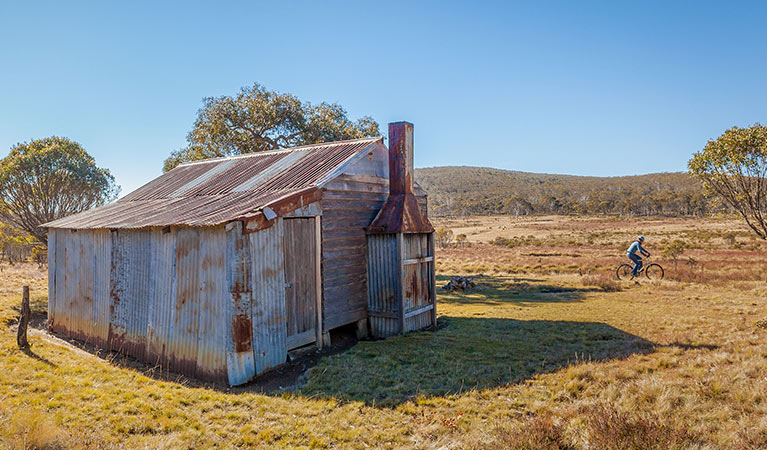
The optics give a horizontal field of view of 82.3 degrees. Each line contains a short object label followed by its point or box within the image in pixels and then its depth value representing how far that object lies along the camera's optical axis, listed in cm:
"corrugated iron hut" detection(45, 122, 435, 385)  786
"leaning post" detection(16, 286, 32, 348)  963
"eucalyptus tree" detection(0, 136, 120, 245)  2036
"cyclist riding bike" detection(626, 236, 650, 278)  1742
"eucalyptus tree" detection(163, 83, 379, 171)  2228
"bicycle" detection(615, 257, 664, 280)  1844
